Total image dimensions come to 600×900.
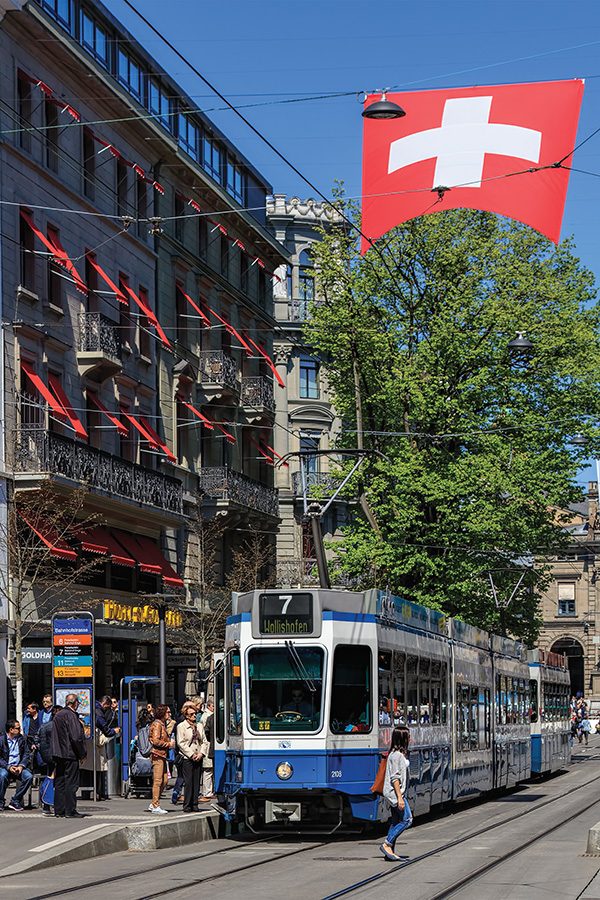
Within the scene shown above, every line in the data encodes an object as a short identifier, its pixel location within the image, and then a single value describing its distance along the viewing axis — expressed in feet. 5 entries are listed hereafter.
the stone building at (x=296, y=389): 214.28
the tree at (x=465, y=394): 137.80
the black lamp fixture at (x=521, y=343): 128.77
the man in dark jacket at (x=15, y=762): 77.71
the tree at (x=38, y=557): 104.47
